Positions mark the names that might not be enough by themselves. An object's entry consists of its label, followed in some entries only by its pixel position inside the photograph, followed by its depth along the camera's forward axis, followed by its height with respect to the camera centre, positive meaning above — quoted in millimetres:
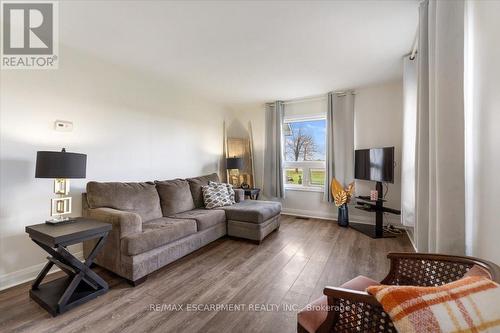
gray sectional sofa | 2033 -667
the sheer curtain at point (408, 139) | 2648 +346
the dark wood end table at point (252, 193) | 4333 -547
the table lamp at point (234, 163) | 4453 +54
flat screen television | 3117 +34
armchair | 808 -551
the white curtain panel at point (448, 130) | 1229 +213
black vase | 3777 -889
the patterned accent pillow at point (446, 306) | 647 -444
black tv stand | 3234 -650
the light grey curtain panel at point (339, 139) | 3926 +501
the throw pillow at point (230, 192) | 3643 -452
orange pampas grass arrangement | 3775 -572
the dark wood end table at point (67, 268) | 1660 -878
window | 4453 +276
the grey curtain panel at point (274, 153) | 4613 +279
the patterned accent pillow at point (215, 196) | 3361 -480
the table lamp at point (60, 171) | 1826 -52
